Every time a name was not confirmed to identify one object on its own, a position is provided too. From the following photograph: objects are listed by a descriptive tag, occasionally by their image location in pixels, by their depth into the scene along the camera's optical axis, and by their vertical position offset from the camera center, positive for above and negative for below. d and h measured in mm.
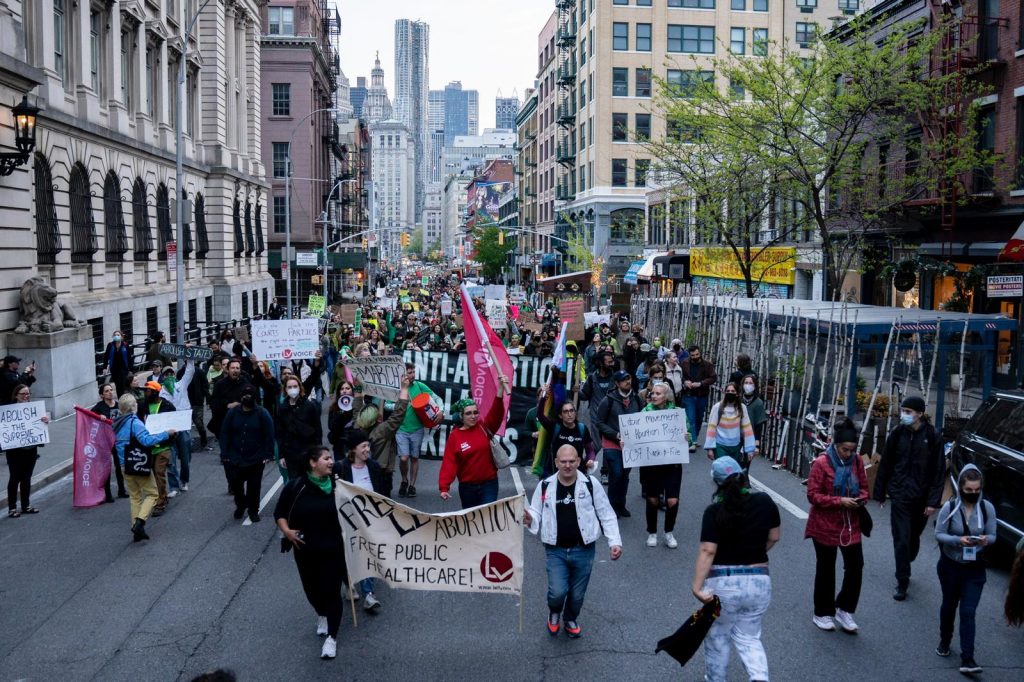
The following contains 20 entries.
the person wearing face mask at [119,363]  22312 -2102
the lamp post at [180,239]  25719 +836
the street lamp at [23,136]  19281 +2684
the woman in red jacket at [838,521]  8008 -2020
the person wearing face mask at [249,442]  11508 -1995
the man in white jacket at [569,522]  7652 -1950
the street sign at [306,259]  51750 +638
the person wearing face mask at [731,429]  11156 -1784
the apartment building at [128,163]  23953 +3633
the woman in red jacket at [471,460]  10070 -1933
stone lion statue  21047 -826
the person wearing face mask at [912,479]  8875 -1862
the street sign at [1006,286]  20828 -289
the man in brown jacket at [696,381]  16578 -1836
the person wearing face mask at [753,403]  13164 -1796
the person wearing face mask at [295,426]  11547 -1818
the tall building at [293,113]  70625 +11393
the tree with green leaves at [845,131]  25000 +3896
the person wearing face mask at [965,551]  7246 -2062
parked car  9312 -1817
